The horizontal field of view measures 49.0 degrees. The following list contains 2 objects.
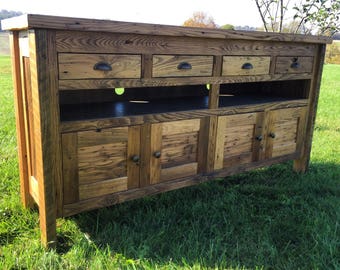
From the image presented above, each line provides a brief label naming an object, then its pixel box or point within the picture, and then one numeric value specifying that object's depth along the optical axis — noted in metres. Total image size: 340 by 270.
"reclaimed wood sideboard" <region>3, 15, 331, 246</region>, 1.90
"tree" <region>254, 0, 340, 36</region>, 4.67
